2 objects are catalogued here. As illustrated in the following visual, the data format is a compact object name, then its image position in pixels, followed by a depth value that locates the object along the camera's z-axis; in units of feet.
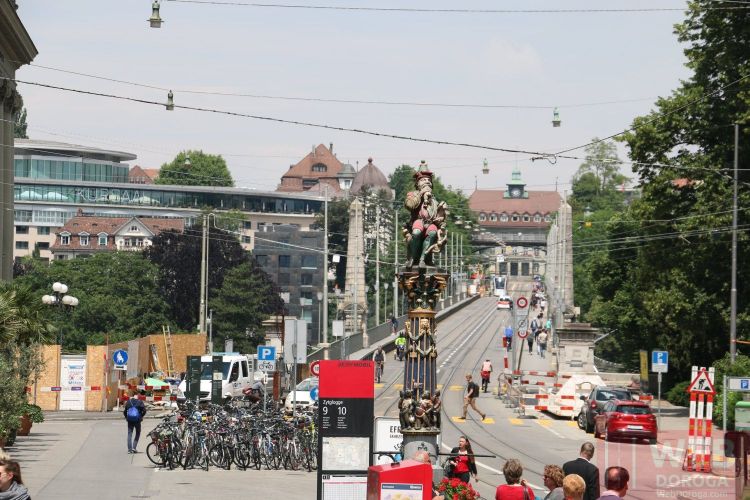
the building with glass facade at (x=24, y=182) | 633.61
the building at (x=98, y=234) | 638.12
